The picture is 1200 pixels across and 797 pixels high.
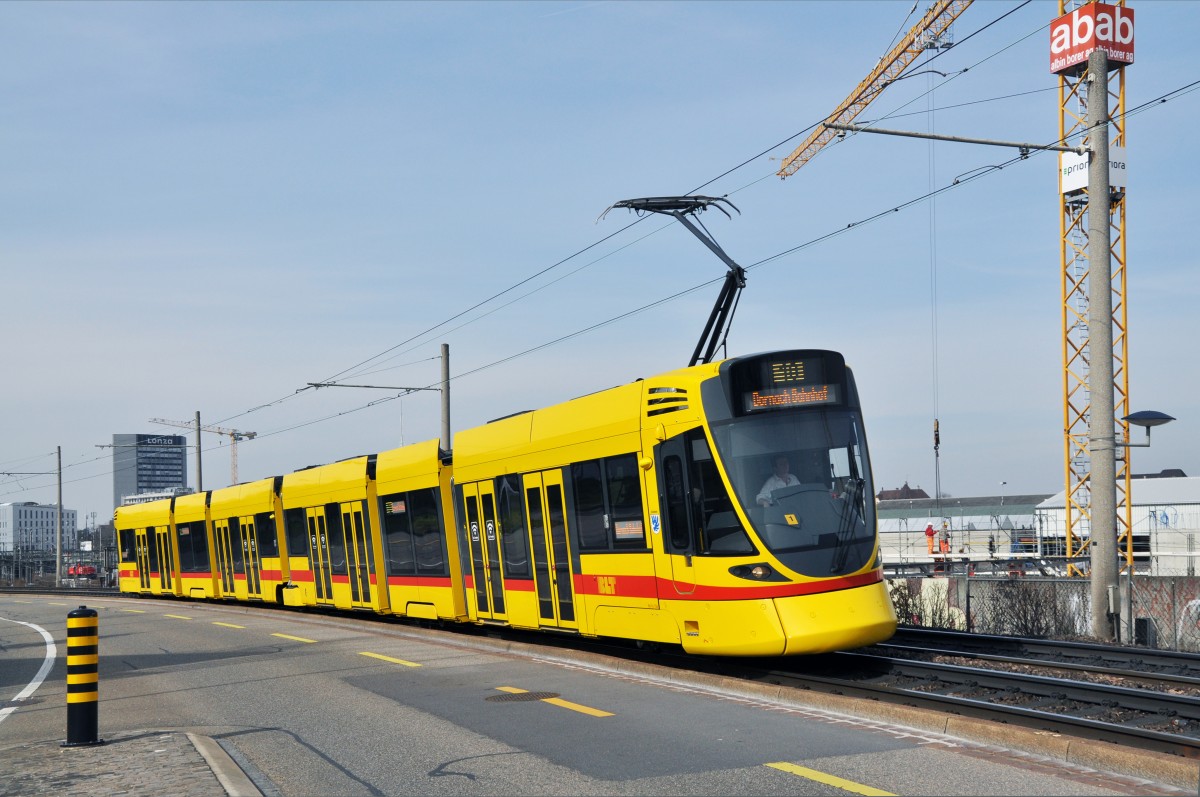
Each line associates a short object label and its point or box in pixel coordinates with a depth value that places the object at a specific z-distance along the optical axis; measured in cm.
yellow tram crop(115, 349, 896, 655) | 1273
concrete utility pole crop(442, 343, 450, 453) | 3095
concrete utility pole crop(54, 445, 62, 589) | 7012
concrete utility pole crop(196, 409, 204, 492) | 5325
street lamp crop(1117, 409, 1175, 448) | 1706
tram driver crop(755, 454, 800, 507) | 1296
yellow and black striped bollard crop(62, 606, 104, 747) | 1015
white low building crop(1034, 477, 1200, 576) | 4581
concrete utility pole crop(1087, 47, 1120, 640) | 1616
